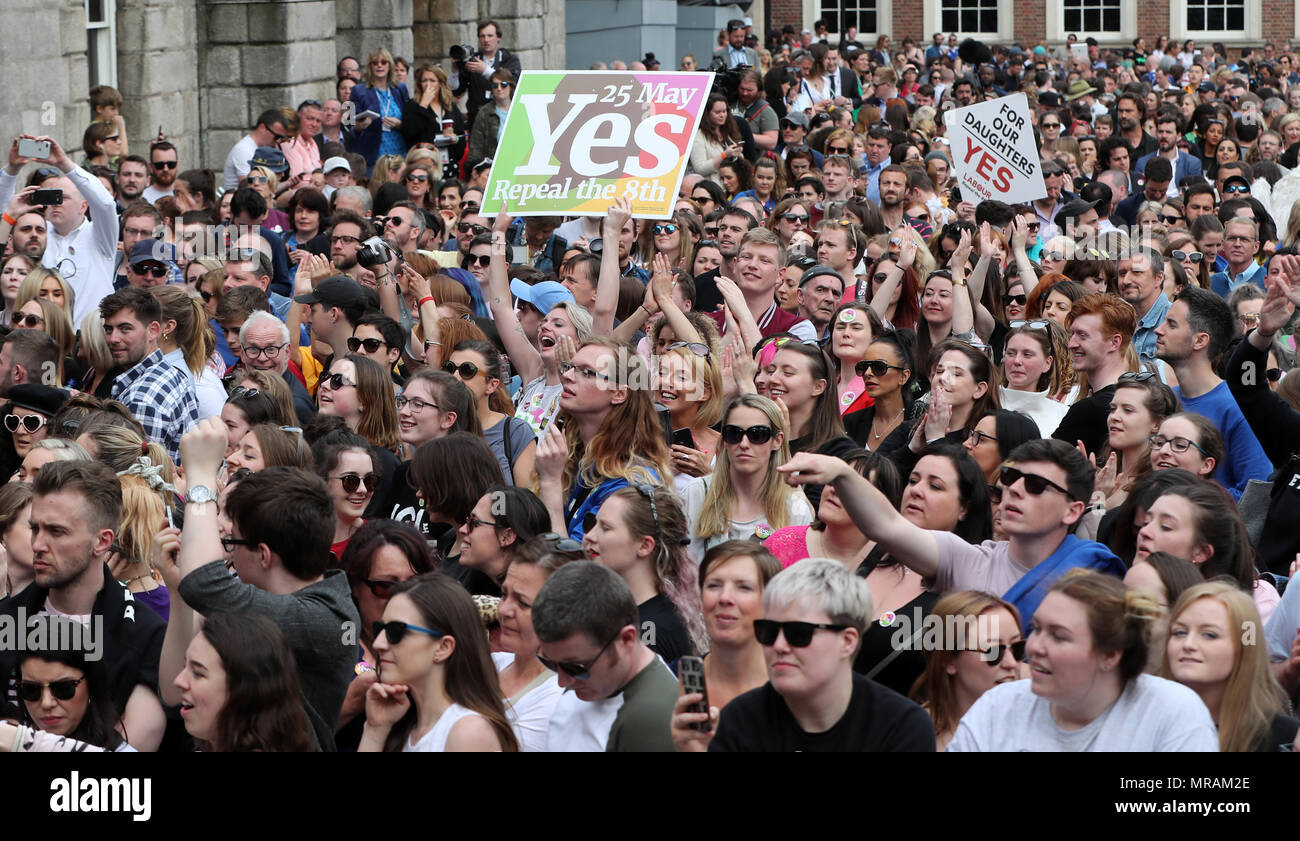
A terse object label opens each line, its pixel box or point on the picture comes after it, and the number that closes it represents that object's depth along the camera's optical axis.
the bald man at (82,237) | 9.64
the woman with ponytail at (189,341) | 7.62
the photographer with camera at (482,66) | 17.91
